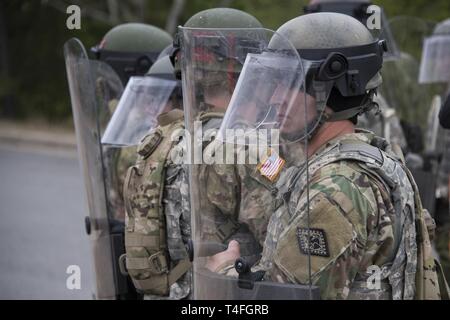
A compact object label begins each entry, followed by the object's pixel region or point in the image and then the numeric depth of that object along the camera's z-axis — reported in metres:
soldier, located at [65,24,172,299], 7.87
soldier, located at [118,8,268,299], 7.00
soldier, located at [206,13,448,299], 4.75
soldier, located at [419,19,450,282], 11.44
